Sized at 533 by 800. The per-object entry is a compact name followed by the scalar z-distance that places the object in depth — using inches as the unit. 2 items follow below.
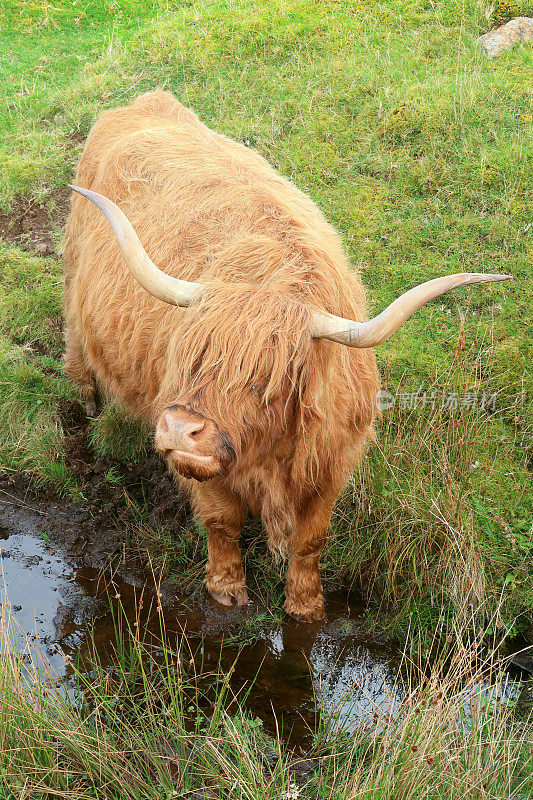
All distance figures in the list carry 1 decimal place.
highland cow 102.7
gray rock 250.7
